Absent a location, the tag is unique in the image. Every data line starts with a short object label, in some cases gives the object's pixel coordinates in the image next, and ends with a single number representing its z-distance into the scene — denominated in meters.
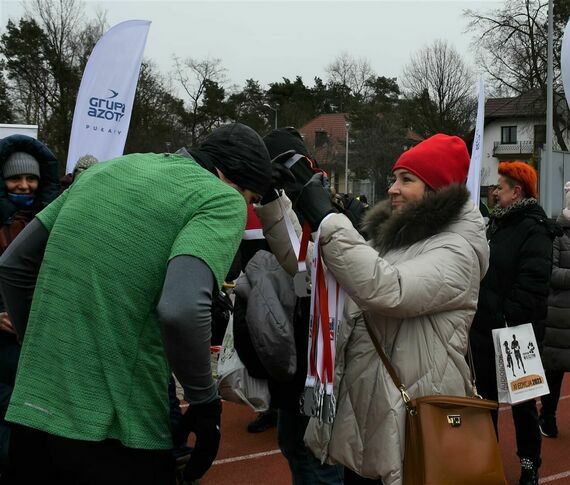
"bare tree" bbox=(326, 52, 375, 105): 66.99
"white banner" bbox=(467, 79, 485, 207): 6.21
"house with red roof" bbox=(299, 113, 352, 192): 57.52
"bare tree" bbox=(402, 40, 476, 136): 45.72
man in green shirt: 1.62
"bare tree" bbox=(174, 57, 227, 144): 41.62
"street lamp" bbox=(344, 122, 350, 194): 52.03
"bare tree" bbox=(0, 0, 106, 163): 32.81
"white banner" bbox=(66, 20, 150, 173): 7.21
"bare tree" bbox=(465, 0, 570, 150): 32.03
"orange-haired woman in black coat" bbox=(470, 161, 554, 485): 3.89
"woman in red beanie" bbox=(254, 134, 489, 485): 2.12
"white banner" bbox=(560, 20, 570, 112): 4.61
